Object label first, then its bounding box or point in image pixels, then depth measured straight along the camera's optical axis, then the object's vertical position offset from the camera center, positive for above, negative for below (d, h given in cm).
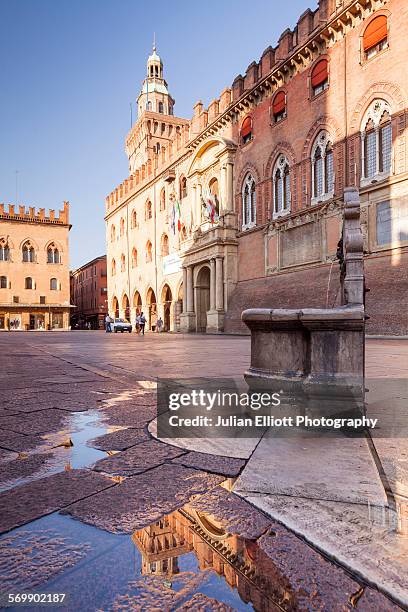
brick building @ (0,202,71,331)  4784 +488
